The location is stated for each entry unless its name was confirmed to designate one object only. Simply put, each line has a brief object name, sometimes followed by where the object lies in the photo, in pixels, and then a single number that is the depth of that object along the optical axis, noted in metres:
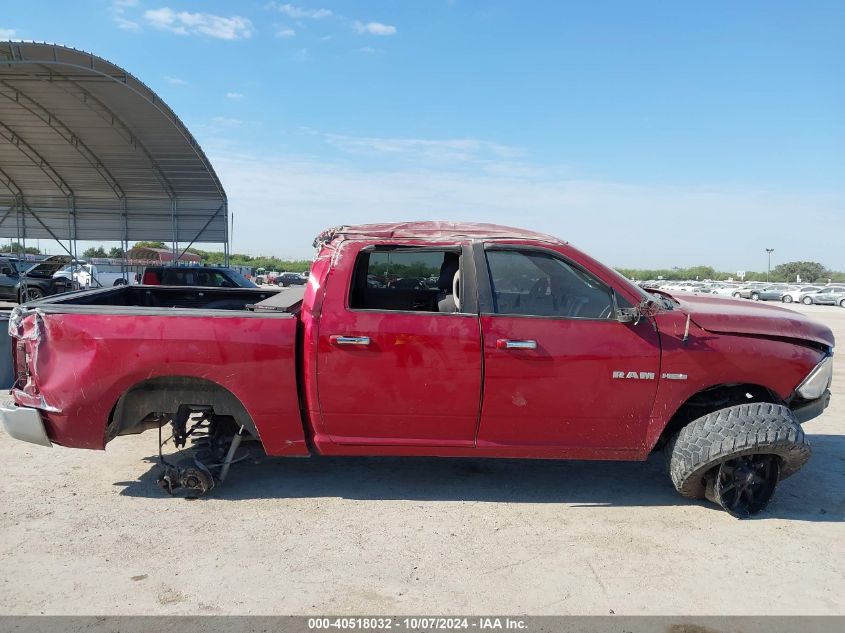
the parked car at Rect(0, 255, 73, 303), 19.95
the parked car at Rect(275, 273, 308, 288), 51.13
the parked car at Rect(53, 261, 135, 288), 20.77
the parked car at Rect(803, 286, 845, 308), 42.03
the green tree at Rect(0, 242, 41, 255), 33.99
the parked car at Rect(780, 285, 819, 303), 44.56
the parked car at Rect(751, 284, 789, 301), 46.47
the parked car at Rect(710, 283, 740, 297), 51.83
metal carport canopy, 12.34
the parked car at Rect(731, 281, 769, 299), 48.25
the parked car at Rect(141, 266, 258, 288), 14.66
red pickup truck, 3.94
